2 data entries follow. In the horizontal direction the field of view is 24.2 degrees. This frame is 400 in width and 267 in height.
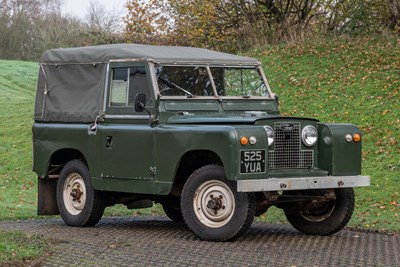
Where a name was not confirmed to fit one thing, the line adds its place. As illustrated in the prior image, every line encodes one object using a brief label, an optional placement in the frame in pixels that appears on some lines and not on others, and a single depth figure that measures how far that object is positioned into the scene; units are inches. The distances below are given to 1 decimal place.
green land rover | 405.7
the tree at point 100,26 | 1785.2
